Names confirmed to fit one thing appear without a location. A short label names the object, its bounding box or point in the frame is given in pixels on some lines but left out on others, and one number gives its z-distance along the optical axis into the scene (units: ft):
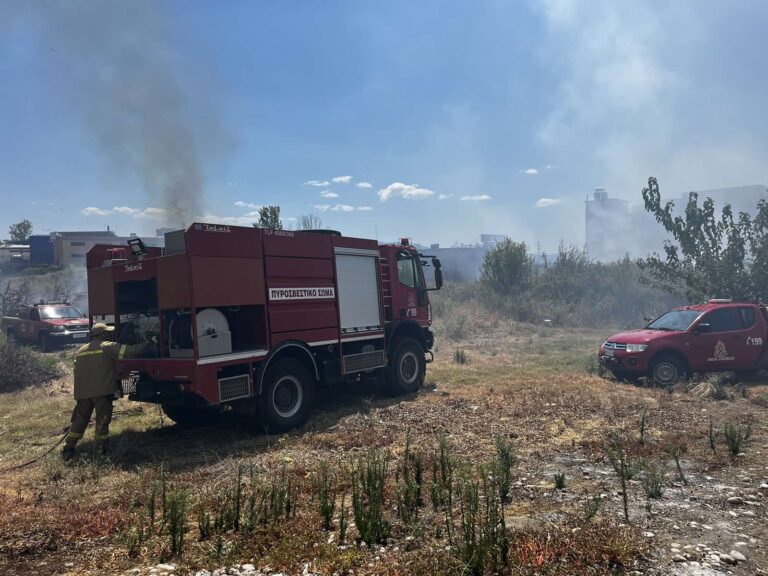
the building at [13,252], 173.58
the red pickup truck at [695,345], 34.94
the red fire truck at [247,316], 22.54
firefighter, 22.88
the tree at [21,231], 222.07
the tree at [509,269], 103.24
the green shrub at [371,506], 13.46
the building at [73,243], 160.66
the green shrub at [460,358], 48.50
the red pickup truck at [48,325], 56.85
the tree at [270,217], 61.93
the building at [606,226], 278.67
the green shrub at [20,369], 40.01
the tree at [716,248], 49.98
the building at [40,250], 165.68
